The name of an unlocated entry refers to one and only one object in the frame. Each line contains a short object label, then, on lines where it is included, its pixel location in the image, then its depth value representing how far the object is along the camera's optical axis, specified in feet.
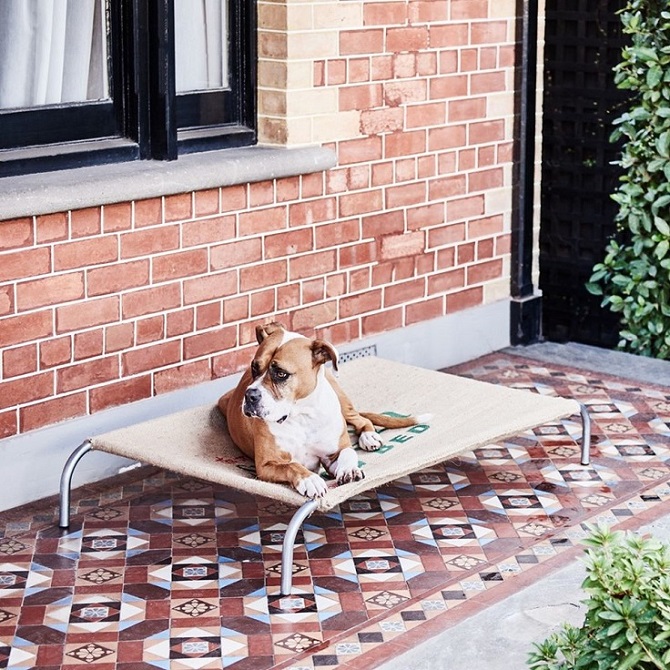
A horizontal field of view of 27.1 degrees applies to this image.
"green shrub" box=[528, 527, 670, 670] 9.00
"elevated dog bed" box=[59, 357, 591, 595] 13.73
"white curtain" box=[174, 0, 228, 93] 17.28
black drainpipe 21.35
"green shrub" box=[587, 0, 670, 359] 20.99
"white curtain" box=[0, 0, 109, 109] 15.44
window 15.52
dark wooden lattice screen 23.48
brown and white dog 13.83
